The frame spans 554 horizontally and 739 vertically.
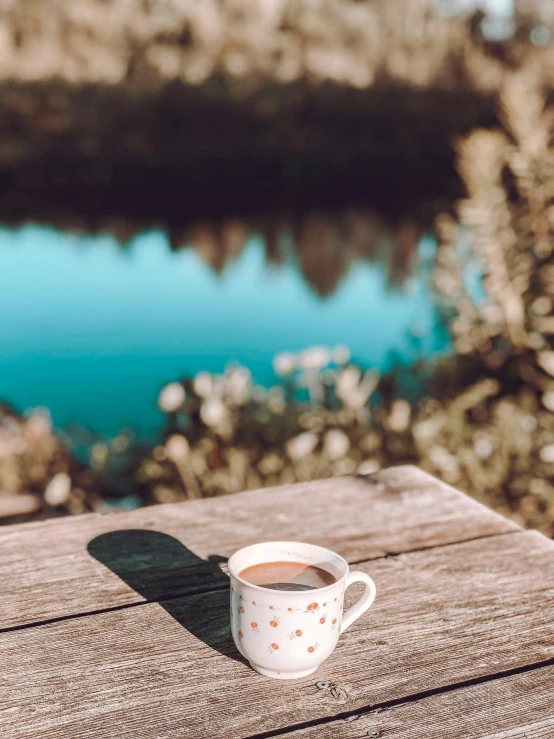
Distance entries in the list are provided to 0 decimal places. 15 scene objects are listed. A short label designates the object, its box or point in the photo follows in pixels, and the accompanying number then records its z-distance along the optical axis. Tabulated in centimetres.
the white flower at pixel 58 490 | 245
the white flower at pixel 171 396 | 248
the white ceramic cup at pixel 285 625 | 67
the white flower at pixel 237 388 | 284
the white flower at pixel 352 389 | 259
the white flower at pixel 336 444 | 235
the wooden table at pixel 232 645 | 65
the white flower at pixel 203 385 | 263
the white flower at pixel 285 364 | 256
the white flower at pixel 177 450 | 241
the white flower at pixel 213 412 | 252
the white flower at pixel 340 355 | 265
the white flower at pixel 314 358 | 256
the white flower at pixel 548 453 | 209
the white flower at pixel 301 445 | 234
